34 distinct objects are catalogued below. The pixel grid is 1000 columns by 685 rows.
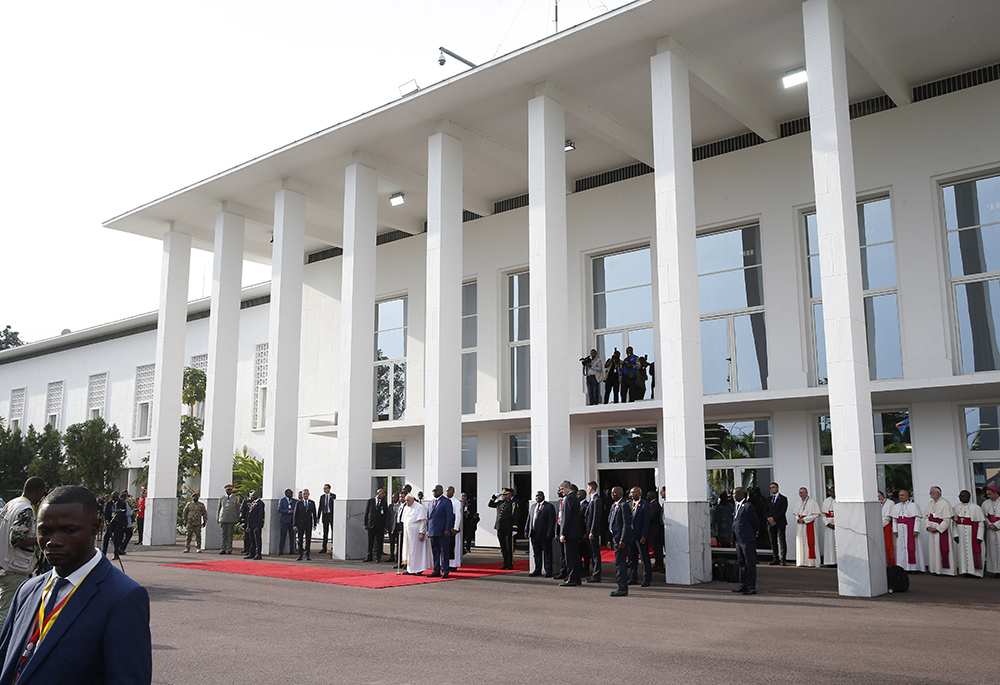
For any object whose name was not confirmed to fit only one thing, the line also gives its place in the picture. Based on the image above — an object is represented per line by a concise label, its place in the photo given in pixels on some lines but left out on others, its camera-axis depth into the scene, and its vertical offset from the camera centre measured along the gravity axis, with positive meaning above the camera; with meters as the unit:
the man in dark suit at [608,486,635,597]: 12.22 -0.83
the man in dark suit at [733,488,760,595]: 11.89 -0.91
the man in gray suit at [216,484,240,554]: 20.94 -0.87
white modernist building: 14.38 +5.08
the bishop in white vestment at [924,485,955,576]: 15.50 -1.11
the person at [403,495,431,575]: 15.39 -1.13
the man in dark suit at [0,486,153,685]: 2.65 -0.44
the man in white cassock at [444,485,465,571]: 16.12 -1.12
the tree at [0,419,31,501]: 37.28 +1.14
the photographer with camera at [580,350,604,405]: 20.61 +2.56
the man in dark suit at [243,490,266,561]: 19.05 -1.01
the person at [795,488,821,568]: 17.16 -1.17
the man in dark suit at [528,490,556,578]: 14.97 -0.93
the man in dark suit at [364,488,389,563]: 17.66 -0.77
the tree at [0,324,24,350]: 75.00 +13.66
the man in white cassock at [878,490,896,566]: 16.09 -1.01
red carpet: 14.27 -1.72
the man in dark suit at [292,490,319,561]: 18.95 -0.88
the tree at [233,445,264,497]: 28.39 +0.31
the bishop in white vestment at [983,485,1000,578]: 15.23 -1.06
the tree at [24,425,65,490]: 36.53 +1.46
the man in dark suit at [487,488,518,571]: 16.50 -0.94
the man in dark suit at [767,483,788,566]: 16.75 -0.88
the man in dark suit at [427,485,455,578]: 14.94 -0.82
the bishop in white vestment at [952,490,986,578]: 15.25 -1.08
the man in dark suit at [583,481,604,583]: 13.75 -0.77
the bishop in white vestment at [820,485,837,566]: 16.89 -1.14
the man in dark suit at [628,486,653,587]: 12.74 -0.72
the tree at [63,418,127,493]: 33.44 +1.22
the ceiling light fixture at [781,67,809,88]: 16.48 +8.12
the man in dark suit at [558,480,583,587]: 13.67 -0.87
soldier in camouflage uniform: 21.61 -0.86
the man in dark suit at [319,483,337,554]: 21.09 -0.62
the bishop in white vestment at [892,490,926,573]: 16.00 -1.09
